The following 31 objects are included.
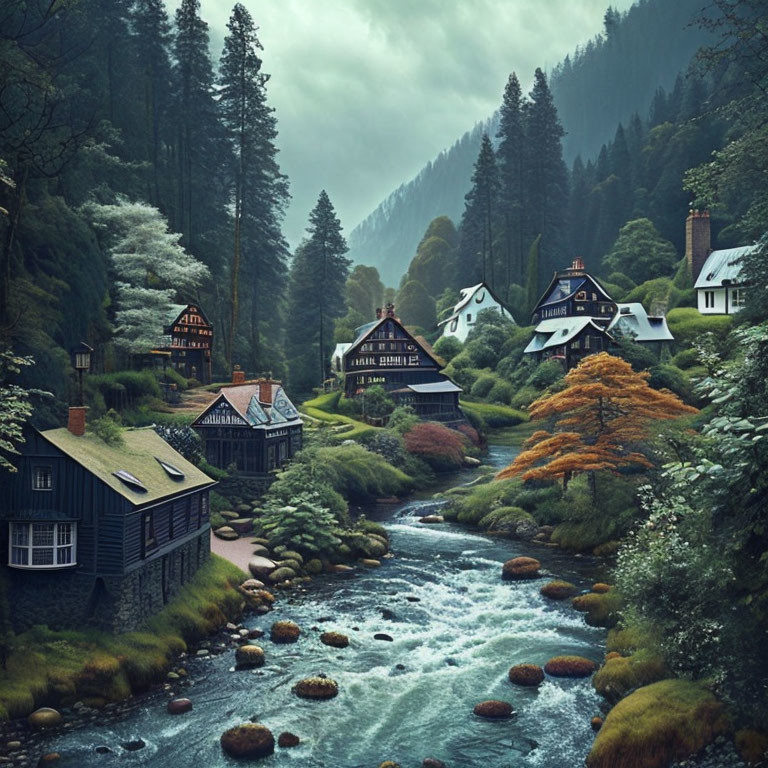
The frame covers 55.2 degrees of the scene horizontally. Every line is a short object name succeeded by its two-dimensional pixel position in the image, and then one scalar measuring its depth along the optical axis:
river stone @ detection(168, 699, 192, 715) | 21.25
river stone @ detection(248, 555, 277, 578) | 32.56
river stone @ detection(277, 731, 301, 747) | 19.52
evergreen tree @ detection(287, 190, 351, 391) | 80.44
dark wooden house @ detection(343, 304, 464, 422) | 69.12
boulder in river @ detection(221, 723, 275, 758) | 19.06
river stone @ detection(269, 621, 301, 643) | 26.34
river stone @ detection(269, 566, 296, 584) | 32.44
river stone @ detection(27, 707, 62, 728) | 20.27
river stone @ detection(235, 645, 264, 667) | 24.34
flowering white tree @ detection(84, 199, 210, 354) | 52.06
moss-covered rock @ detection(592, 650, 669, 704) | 20.58
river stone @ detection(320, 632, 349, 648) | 25.88
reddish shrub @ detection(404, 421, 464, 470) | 56.41
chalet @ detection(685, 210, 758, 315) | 66.12
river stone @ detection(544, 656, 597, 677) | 22.97
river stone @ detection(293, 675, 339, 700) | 22.22
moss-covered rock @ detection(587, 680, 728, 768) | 17.08
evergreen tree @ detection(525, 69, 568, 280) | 94.62
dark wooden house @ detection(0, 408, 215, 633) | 23.45
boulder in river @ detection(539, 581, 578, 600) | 29.64
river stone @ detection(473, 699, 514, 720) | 20.83
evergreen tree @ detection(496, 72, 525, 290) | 94.94
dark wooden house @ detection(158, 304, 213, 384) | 58.56
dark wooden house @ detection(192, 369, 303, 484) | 43.75
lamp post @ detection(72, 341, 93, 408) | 27.70
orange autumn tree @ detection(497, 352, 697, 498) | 37.15
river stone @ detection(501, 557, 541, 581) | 32.34
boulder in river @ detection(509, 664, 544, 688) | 22.64
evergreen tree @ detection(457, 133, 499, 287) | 95.44
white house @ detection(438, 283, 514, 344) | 87.38
